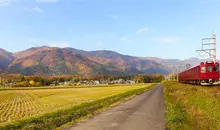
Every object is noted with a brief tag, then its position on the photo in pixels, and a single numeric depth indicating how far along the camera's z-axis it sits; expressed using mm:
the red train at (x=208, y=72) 46531
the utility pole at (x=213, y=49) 44938
